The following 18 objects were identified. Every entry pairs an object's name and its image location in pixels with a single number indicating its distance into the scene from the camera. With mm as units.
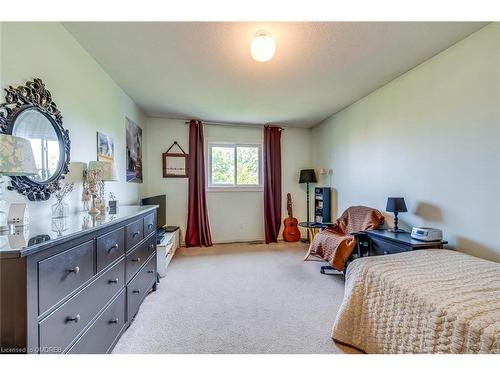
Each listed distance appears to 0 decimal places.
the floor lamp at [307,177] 4520
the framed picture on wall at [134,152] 3162
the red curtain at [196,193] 4281
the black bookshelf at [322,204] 4199
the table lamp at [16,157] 917
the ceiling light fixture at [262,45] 1742
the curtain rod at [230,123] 4420
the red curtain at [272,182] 4595
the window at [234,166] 4551
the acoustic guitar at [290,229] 4633
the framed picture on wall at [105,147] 2260
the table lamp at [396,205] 2438
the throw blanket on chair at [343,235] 2731
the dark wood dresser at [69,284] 804
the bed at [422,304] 997
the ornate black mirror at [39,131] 1256
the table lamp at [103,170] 1905
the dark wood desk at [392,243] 2035
